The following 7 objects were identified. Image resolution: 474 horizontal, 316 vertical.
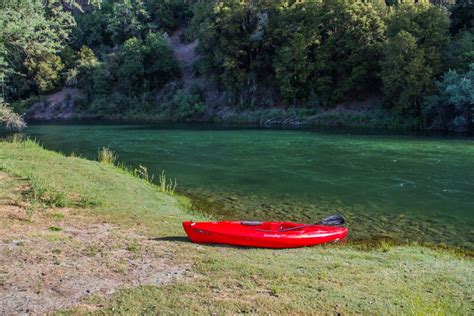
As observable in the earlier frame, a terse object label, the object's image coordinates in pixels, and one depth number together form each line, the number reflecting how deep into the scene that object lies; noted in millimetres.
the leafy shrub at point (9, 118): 20891
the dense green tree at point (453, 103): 30438
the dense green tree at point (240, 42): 47156
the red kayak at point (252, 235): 8562
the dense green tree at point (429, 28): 35375
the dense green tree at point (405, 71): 34531
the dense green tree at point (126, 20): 67062
